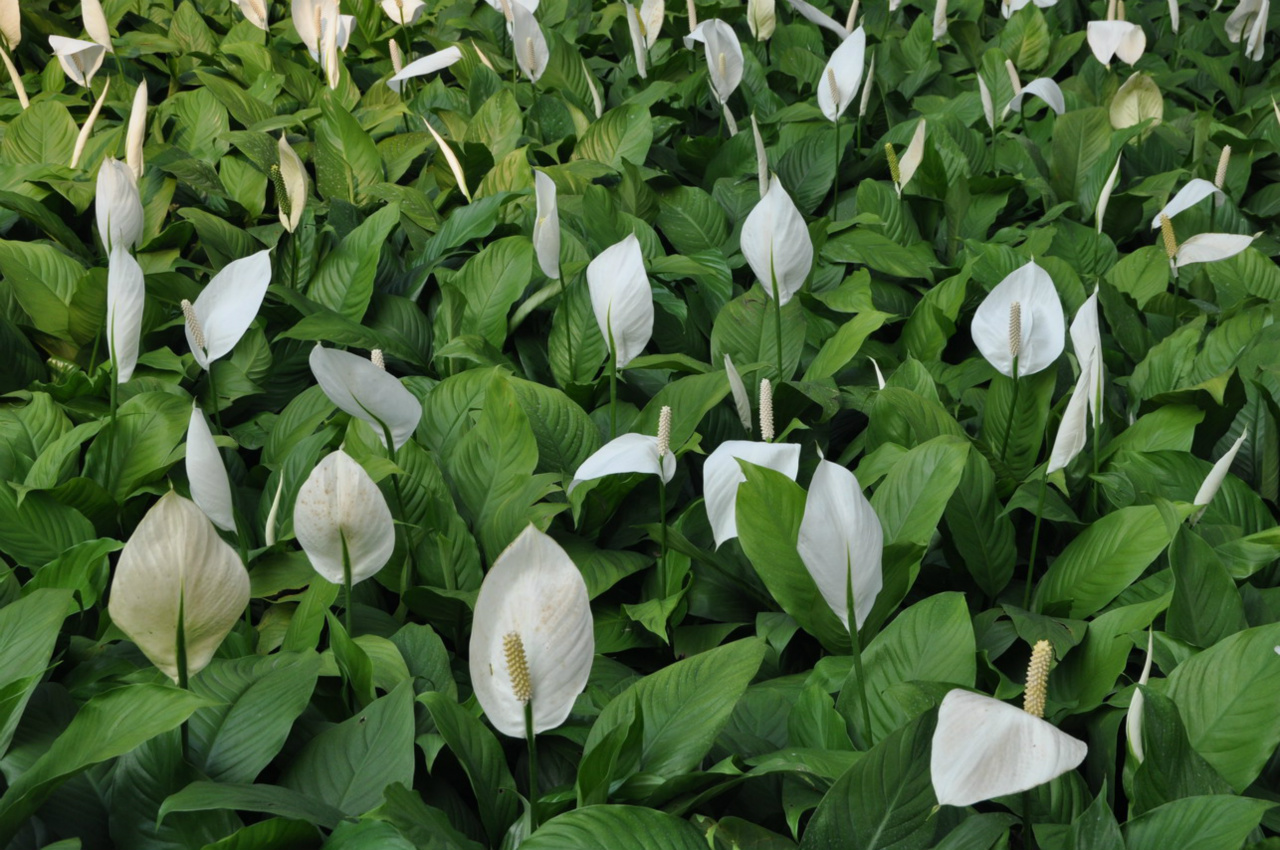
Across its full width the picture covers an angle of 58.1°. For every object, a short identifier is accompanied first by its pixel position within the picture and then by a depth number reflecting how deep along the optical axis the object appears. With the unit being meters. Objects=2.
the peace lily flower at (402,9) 2.51
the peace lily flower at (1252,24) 2.48
